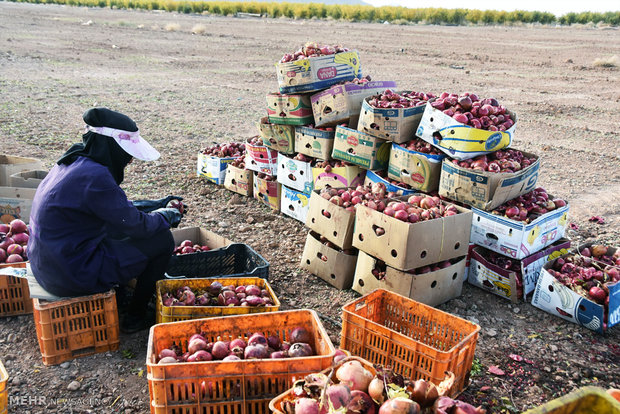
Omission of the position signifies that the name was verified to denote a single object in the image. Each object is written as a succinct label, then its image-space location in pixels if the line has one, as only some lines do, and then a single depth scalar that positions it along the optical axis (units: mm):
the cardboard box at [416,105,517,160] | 5223
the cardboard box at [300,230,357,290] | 5285
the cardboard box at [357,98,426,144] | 5660
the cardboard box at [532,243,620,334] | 4520
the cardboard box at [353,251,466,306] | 4723
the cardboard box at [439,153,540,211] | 5020
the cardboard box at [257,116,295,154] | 6914
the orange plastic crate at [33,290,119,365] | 3850
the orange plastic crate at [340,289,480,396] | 3434
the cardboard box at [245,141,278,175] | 7277
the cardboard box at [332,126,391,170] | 5957
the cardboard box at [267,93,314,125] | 6604
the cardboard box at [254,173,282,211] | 7277
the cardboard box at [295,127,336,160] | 6469
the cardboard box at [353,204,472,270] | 4559
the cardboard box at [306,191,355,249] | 5129
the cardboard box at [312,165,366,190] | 6309
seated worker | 3760
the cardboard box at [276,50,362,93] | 6395
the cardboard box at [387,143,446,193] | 5484
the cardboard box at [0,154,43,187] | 6395
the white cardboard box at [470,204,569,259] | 4953
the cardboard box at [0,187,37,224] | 5684
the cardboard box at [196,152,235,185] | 8031
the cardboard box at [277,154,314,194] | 6695
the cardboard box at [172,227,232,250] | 5386
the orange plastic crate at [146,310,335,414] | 2953
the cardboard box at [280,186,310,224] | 6833
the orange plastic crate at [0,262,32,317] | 4512
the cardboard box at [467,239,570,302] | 5082
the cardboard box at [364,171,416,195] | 5758
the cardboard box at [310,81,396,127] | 6230
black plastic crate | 4816
